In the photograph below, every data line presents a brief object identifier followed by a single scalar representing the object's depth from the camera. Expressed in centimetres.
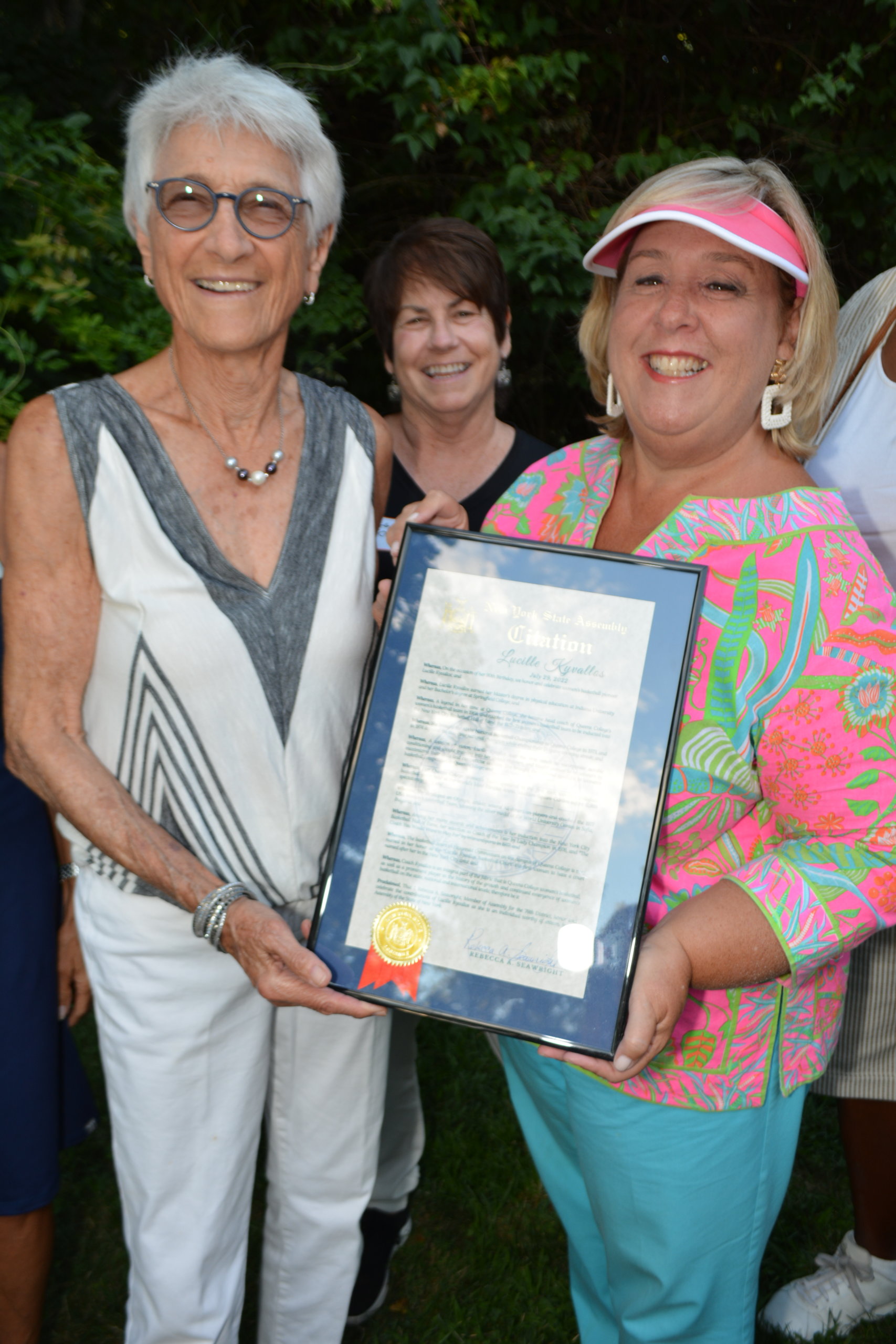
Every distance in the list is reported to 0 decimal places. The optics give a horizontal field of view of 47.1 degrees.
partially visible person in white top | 222
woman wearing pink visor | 161
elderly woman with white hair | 184
